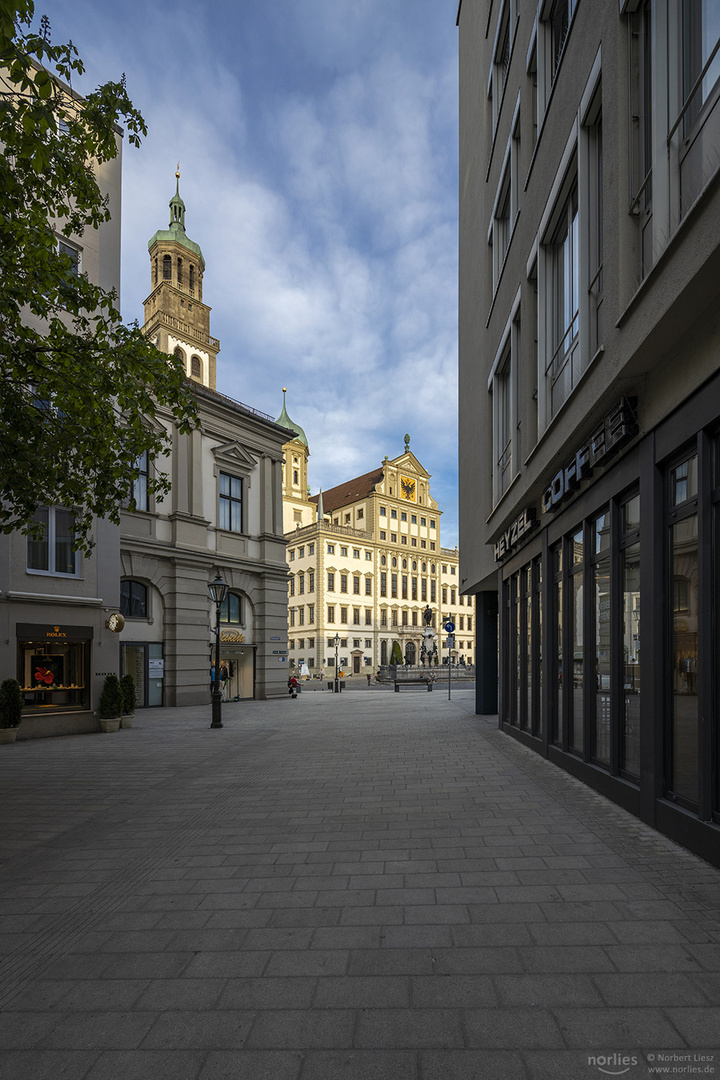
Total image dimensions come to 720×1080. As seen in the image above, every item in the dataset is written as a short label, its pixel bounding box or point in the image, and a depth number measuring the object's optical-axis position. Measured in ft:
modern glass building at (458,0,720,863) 19.30
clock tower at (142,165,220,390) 188.44
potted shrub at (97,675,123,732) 59.11
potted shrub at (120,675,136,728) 61.67
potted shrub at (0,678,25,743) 51.60
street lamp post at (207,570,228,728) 61.16
